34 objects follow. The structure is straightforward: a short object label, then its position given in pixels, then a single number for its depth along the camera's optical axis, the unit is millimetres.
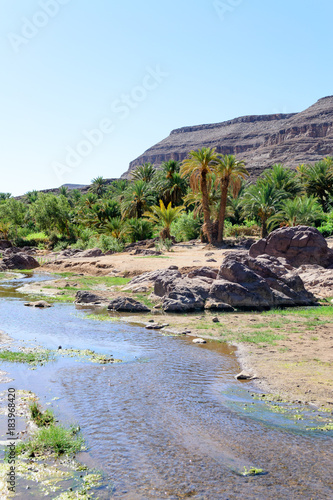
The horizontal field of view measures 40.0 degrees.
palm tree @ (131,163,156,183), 57562
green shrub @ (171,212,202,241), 42844
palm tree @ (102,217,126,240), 42812
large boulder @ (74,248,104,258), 33656
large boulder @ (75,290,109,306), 16094
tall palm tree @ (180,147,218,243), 34906
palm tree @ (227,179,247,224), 46906
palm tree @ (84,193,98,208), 62125
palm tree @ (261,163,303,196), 46344
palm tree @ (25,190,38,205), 94312
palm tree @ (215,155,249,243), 35500
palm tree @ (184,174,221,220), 38281
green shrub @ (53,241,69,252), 47000
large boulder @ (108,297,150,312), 14172
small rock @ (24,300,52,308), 15544
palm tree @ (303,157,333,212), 47062
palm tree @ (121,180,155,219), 47531
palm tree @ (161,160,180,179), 52662
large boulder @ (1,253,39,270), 32334
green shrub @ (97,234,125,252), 36947
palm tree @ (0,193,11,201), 102400
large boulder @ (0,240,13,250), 51312
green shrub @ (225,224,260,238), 41594
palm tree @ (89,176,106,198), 86875
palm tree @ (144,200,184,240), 38469
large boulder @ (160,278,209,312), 13969
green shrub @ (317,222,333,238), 34938
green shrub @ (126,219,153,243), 42656
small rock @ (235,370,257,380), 7422
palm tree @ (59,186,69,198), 107106
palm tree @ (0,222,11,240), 57734
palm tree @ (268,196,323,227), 34425
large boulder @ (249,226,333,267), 21172
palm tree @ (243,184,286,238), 37156
